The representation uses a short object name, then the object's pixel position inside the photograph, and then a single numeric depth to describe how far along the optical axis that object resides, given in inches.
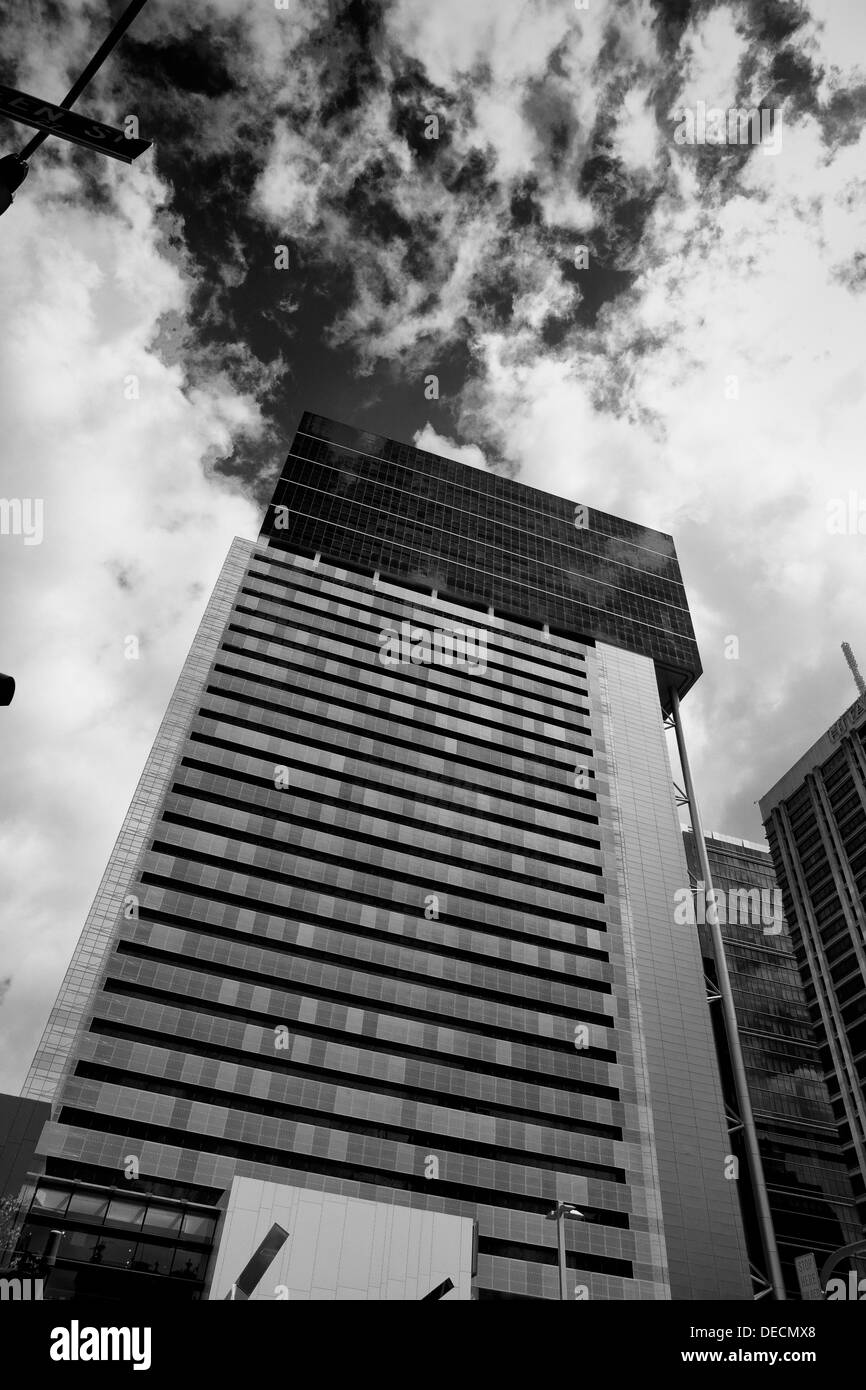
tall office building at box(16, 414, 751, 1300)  1900.8
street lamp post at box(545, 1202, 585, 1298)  1144.2
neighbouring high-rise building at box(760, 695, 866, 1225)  3998.5
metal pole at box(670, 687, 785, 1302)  2233.8
